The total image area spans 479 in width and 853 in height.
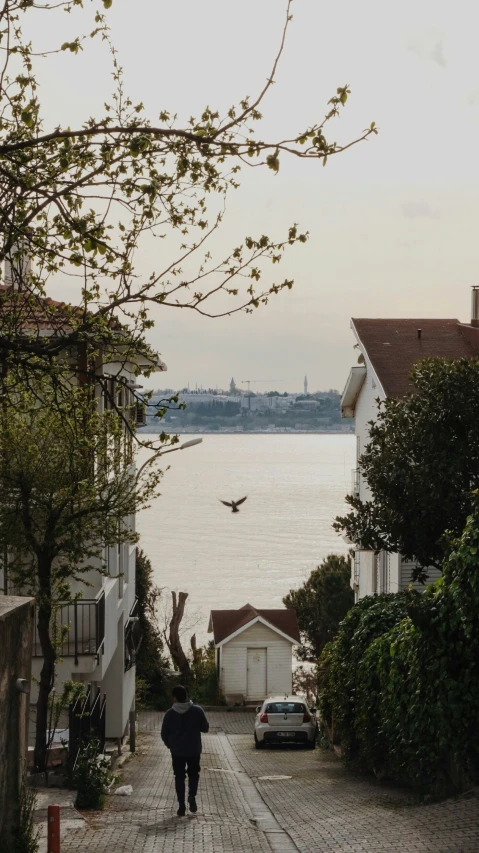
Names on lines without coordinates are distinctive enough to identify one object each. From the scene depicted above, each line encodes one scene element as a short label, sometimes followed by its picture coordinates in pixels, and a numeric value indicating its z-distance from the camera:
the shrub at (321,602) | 53.72
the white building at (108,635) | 19.56
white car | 26.36
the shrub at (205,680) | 48.86
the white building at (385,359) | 29.88
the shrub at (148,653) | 44.72
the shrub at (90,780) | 13.64
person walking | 13.30
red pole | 9.17
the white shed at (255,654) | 50.31
